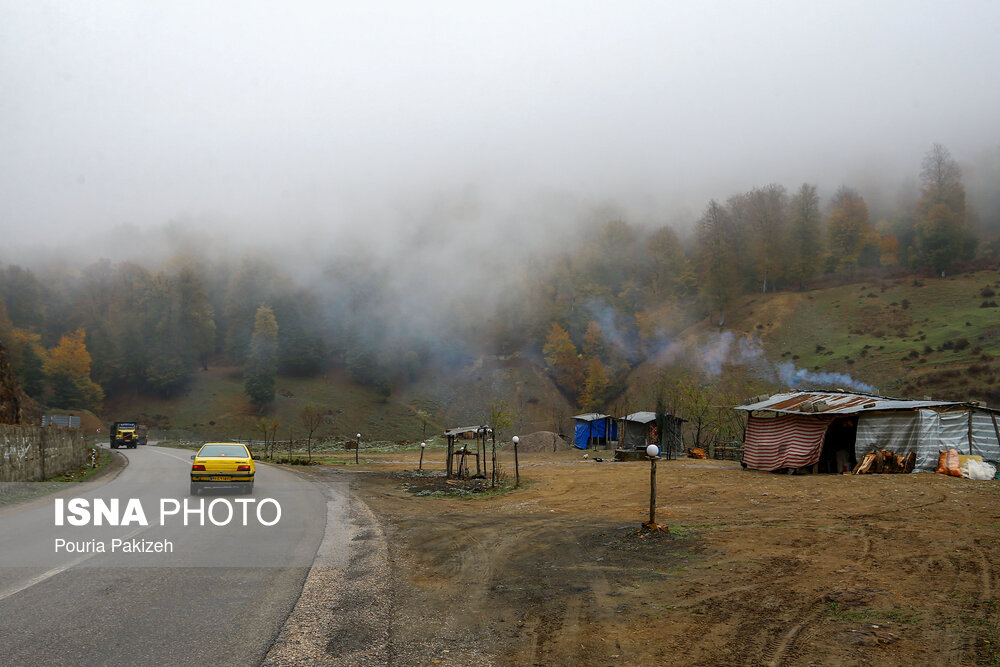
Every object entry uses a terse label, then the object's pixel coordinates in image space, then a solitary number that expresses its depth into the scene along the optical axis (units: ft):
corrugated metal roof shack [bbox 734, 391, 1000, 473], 66.49
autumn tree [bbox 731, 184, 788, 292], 313.32
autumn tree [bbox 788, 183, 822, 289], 305.32
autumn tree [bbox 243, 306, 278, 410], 308.40
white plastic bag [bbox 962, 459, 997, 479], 60.80
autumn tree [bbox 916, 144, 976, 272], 270.67
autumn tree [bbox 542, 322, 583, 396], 320.29
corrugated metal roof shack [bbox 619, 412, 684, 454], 153.07
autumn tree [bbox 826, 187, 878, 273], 329.31
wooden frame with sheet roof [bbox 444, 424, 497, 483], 82.03
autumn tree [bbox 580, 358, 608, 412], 293.23
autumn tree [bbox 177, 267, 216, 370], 363.35
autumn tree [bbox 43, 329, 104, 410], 304.09
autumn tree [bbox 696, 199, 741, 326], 288.30
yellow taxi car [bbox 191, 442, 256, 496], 56.18
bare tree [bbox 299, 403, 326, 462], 206.49
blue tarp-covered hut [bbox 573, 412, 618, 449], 177.68
